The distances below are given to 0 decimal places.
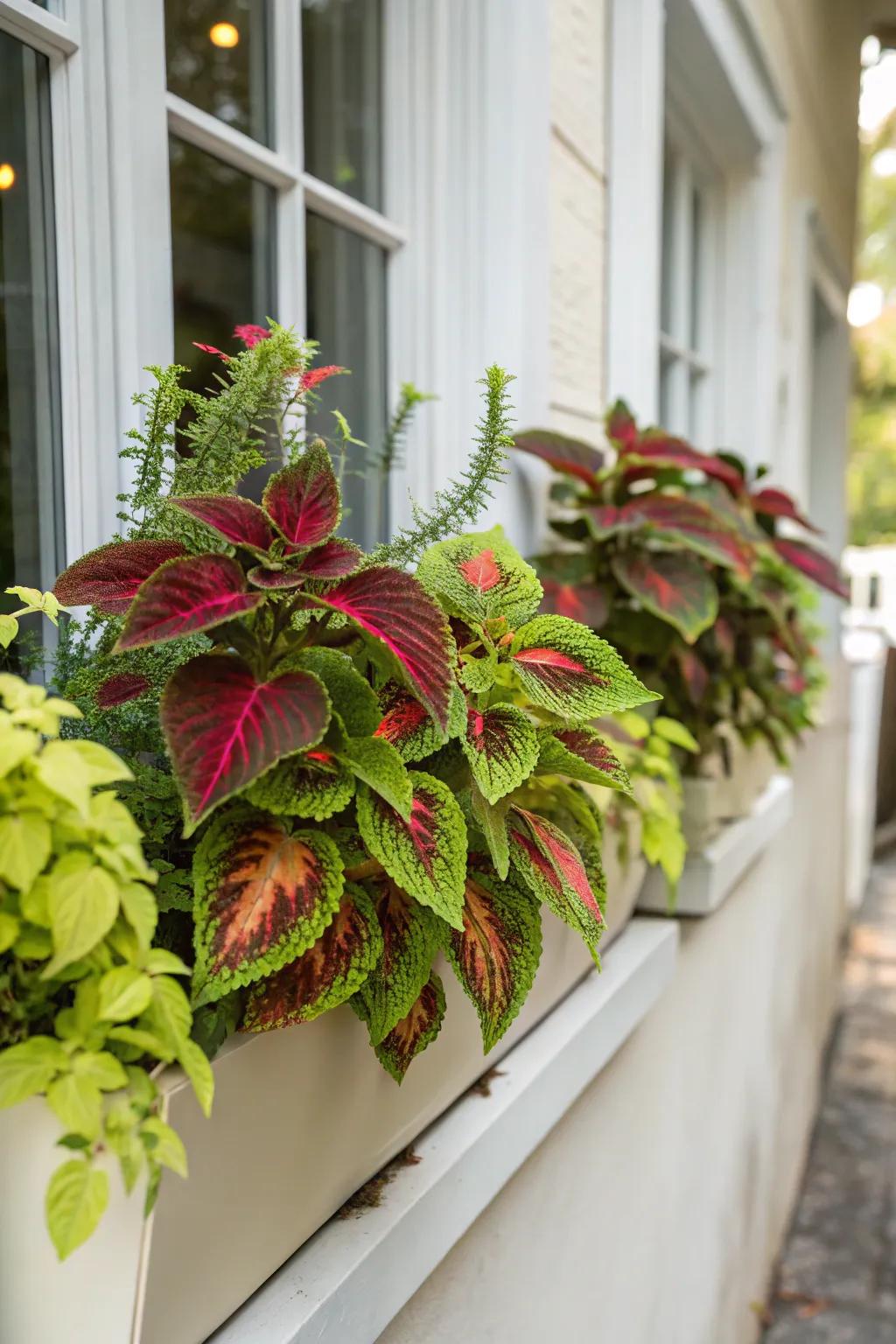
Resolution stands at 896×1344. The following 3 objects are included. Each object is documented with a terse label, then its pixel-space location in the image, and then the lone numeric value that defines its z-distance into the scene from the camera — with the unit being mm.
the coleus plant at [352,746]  618
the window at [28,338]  940
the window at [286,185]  1231
